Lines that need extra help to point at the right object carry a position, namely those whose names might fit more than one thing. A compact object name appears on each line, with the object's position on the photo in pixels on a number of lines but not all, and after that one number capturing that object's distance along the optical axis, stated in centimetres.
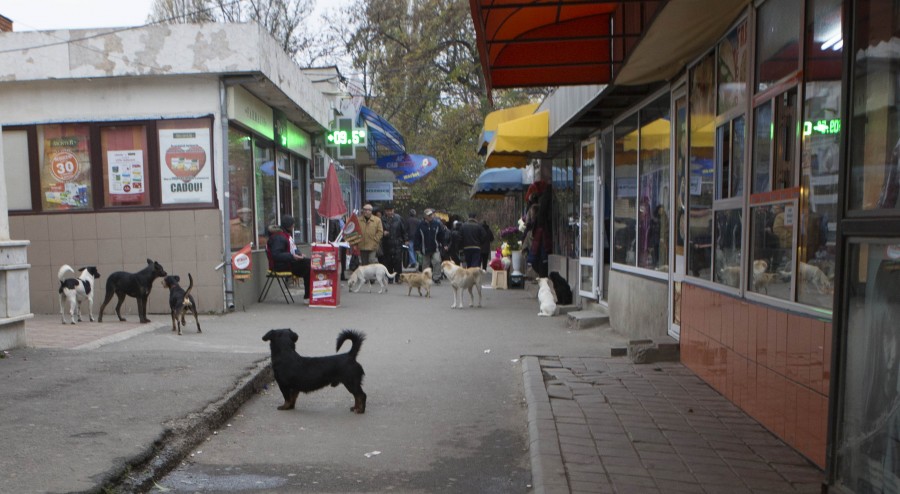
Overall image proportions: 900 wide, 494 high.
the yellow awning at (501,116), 1491
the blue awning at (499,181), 2014
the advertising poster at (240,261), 1123
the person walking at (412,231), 2119
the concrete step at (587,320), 1023
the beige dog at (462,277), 1294
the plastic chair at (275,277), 1293
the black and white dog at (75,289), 946
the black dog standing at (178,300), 896
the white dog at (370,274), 1600
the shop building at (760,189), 317
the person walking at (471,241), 1873
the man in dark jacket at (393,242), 1872
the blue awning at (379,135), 2177
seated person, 1284
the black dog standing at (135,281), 967
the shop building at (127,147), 1087
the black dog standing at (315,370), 562
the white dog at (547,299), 1178
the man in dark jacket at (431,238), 1953
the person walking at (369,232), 1784
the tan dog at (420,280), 1509
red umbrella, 1478
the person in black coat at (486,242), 2012
